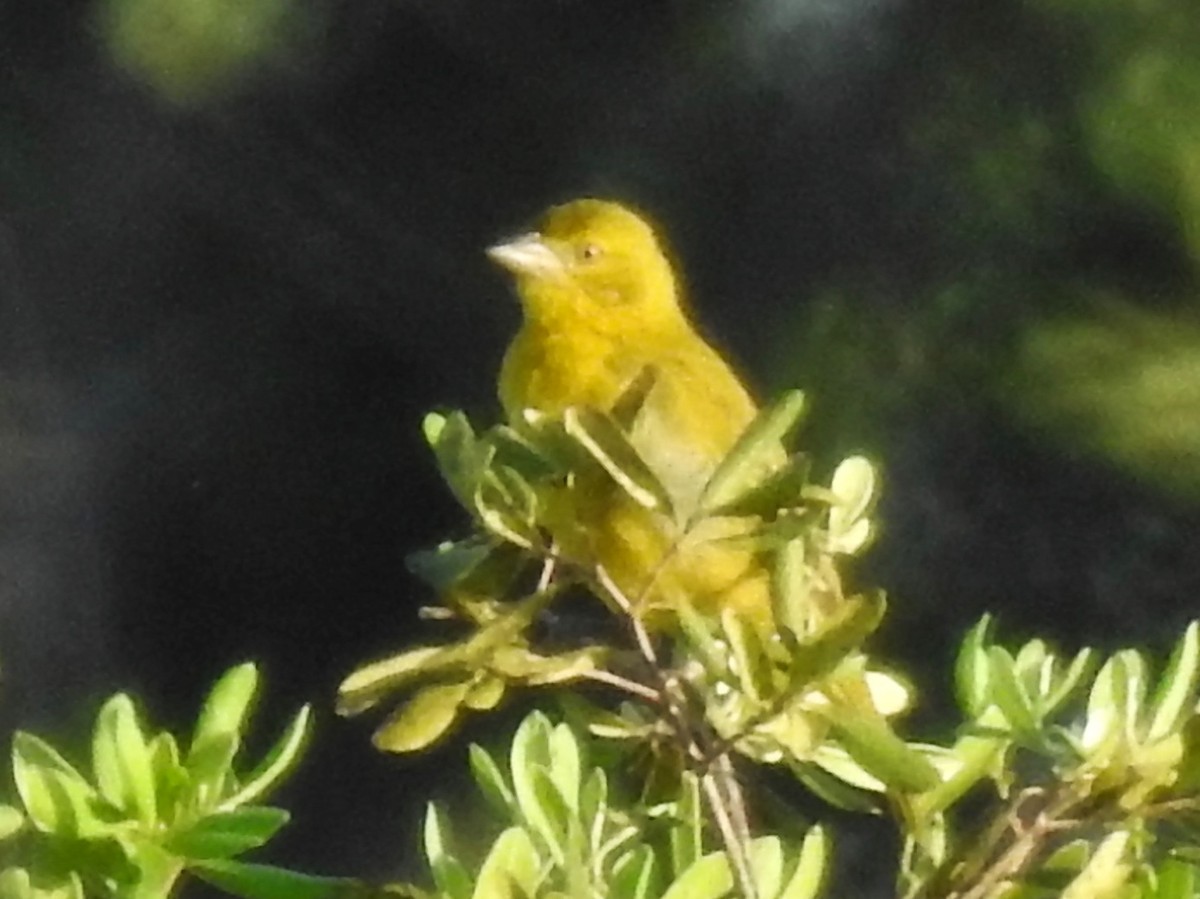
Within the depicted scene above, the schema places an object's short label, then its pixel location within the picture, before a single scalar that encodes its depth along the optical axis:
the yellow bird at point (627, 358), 3.91
